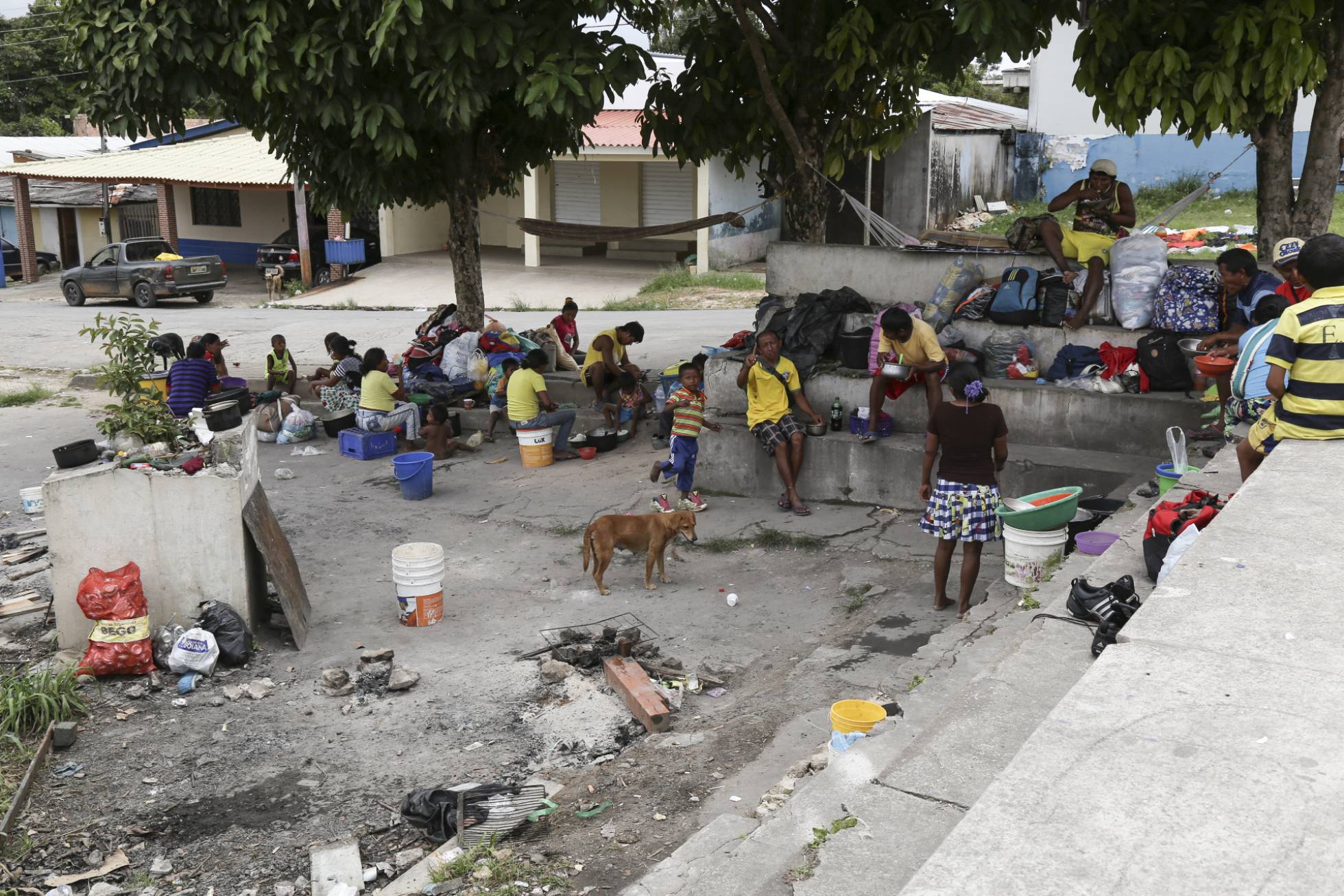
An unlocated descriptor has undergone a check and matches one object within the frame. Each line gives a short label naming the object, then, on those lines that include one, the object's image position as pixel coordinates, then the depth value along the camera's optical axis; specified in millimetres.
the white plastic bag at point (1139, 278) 9406
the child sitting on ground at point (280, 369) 14727
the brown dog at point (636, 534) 8297
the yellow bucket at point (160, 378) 12534
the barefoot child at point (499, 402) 13008
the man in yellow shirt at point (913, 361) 9516
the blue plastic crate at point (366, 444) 12359
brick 6340
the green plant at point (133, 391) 8133
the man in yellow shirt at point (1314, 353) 5125
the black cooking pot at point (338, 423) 13234
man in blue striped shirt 11812
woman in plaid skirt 7121
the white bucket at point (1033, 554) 7281
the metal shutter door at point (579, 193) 29109
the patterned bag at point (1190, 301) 9016
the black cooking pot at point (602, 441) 12109
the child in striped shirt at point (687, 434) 10195
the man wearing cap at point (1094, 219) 10070
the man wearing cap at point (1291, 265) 7145
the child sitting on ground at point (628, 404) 12531
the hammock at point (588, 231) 14141
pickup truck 25969
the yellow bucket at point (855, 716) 5152
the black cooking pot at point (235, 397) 11828
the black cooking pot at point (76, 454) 7613
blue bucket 10836
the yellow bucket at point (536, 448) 11773
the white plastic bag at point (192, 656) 7219
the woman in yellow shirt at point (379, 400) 12375
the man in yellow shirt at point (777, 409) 9828
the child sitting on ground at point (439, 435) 12453
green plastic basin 7207
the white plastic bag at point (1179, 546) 4875
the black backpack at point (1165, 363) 9102
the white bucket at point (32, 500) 10680
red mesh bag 7137
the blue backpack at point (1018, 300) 9859
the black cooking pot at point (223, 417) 8359
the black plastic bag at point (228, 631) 7367
